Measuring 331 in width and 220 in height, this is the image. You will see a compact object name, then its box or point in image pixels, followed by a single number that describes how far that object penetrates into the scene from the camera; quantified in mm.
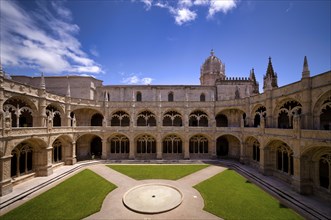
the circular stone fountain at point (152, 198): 14152
